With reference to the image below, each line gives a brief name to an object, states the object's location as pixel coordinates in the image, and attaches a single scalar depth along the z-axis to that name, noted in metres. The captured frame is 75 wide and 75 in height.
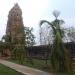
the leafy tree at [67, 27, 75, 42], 10.52
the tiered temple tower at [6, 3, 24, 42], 21.11
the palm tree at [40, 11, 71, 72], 4.63
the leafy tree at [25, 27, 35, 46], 18.61
